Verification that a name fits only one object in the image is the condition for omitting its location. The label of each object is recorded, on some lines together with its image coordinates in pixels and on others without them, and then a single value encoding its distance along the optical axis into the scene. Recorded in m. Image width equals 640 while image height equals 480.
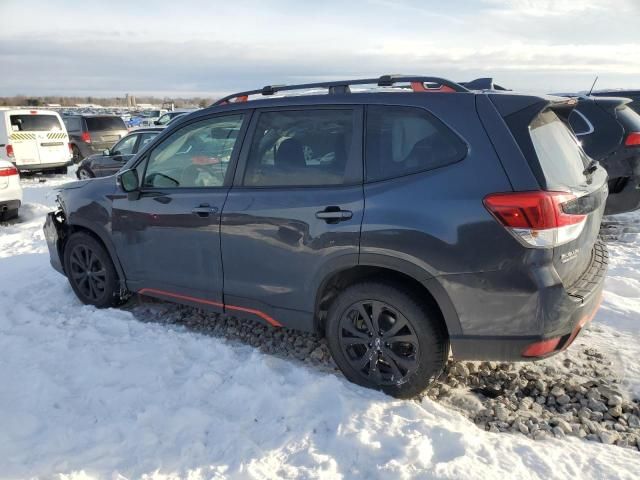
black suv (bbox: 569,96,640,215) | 5.89
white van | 12.63
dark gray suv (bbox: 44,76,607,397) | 2.61
